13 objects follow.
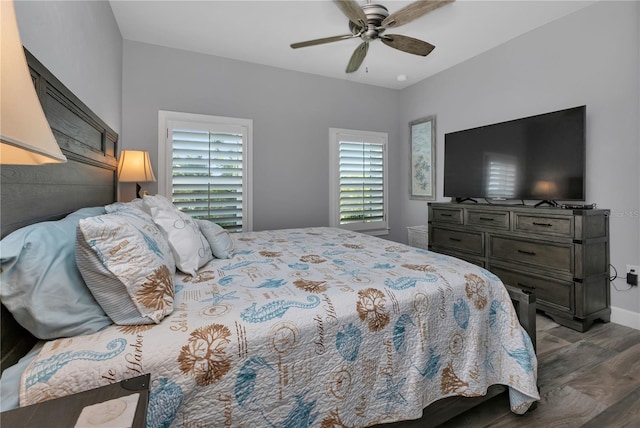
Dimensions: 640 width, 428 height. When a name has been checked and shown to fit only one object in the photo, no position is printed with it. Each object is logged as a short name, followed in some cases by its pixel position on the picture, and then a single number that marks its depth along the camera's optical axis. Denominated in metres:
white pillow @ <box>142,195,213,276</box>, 1.54
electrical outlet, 2.40
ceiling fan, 1.96
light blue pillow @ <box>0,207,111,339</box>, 0.81
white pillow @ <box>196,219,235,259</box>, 1.92
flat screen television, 2.57
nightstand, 0.59
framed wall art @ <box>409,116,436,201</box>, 4.18
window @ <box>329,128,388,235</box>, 4.21
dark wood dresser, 2.39
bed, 0.87
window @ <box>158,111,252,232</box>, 3.27
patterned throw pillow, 0.92
